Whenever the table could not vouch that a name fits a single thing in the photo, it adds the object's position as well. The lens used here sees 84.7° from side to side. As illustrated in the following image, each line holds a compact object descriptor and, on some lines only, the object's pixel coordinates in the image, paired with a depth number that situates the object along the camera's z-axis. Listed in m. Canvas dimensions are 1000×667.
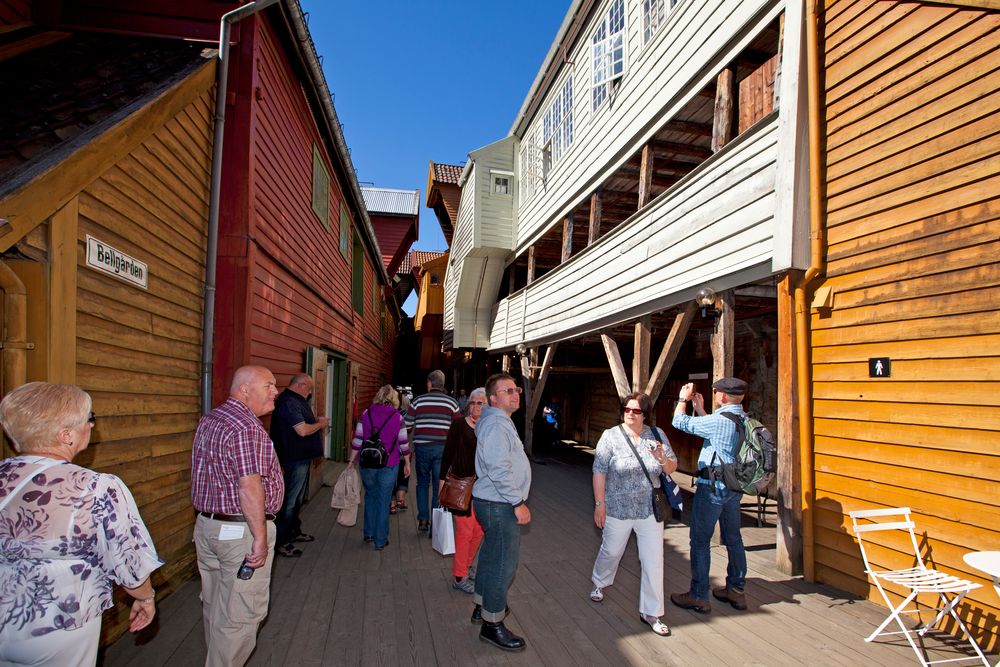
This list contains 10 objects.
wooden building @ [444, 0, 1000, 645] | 3.81
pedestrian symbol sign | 4.30
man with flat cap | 4.09
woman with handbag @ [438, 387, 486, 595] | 3.94
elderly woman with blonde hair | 1.83
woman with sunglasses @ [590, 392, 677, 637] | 3.81
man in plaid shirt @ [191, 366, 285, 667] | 2.70
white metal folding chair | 3.41
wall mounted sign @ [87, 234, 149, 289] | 3.42
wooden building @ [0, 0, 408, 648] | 3.03
